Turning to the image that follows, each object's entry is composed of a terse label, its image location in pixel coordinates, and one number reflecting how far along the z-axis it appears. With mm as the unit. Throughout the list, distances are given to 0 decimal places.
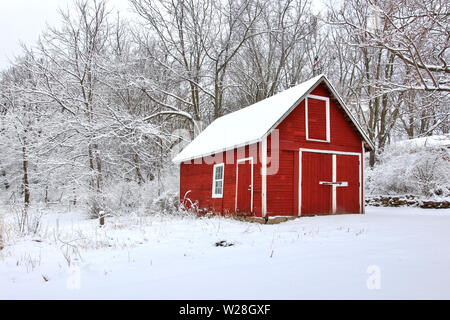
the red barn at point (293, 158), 11445
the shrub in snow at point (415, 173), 15188
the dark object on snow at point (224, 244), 6516
